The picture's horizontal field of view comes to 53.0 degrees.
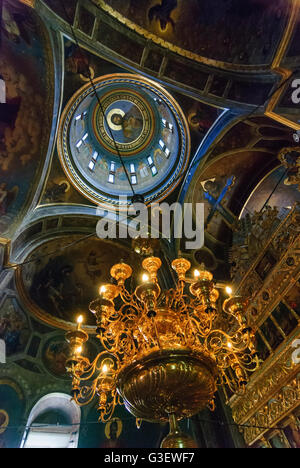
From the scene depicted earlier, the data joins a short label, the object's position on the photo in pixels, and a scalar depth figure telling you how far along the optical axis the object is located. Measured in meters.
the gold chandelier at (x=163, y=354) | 3.30
